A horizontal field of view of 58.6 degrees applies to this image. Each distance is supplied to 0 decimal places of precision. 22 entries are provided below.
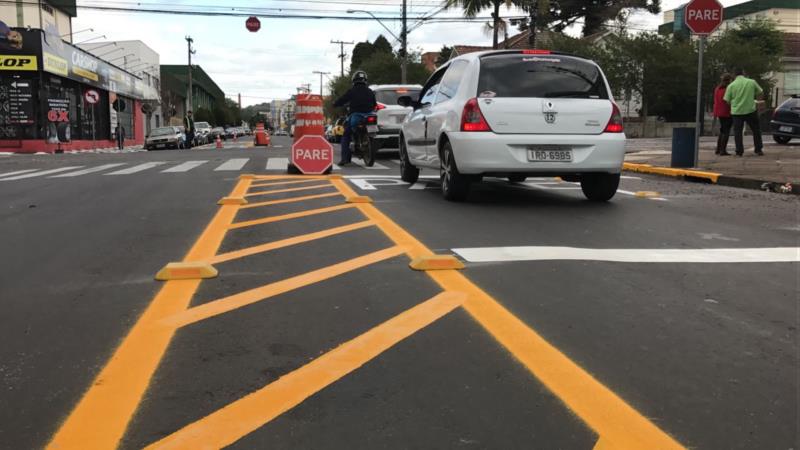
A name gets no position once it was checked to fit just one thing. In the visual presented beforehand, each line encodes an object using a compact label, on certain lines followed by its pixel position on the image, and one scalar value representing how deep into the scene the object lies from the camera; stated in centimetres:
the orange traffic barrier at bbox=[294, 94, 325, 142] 1222
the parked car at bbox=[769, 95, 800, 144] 1860
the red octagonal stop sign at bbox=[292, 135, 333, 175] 1176
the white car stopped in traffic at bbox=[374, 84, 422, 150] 1580
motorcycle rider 1370
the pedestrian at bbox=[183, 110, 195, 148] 3847
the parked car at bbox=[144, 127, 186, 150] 3522
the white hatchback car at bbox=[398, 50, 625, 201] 769
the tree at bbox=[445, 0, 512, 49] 3362
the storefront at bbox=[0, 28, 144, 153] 3177
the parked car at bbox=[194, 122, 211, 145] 4616
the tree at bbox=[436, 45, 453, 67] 8174
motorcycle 1384
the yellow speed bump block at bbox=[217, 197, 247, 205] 820
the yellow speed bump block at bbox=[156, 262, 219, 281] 457
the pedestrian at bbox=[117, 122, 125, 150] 3874
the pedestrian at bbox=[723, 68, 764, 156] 1441
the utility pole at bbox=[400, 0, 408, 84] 4069
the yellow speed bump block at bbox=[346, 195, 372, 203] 820
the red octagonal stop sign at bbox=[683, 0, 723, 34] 1244
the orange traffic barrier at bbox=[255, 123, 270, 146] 3528
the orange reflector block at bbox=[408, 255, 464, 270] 477
